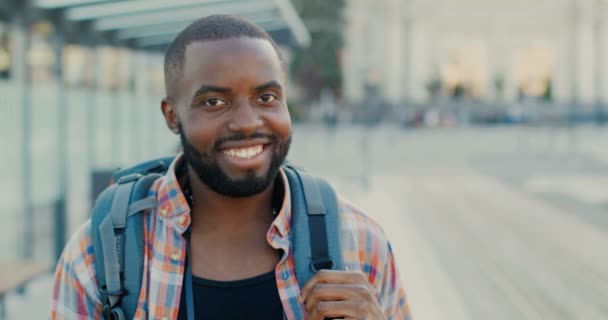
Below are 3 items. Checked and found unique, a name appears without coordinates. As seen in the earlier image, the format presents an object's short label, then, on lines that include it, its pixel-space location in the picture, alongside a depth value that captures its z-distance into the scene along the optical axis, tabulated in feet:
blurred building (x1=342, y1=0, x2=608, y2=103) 191.83
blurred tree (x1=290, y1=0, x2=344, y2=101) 183.93
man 5.89
